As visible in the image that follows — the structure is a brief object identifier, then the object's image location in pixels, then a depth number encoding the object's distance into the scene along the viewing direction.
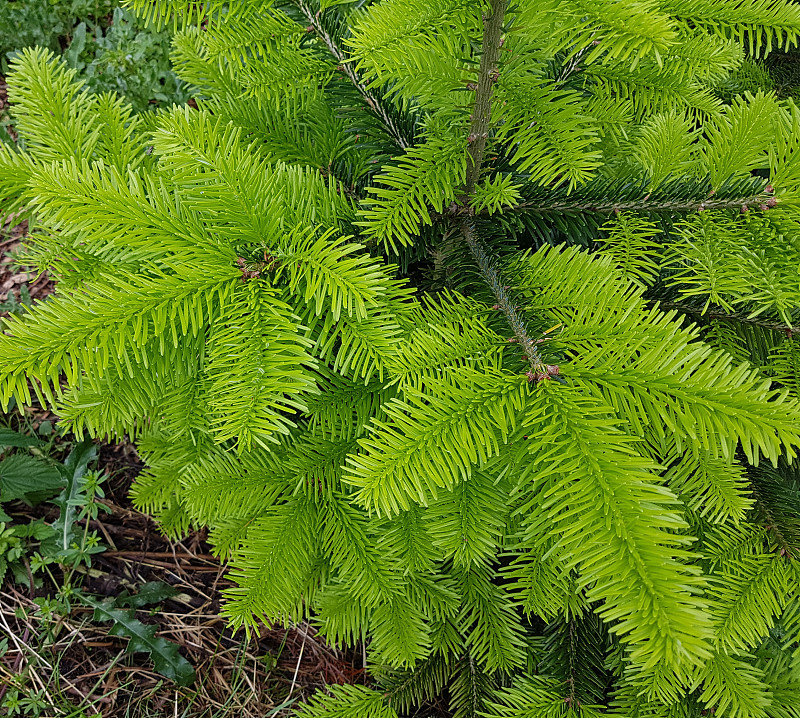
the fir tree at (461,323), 0.64
